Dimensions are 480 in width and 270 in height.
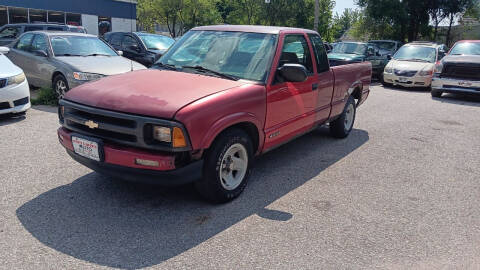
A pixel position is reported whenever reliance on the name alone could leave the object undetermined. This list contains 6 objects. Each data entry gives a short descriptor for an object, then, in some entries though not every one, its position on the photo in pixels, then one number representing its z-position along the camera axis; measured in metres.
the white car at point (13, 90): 6.84
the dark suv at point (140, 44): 12.77
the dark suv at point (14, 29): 13.19
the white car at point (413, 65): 13.71
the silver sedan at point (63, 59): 8.26
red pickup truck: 3.48
